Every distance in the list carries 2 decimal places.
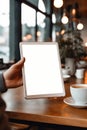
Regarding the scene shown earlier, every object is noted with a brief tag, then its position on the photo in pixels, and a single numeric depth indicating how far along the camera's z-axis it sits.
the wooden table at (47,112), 1.01
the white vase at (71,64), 2.70
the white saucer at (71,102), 1.14
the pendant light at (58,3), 4.95
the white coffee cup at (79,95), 1.14
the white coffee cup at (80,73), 2.47
